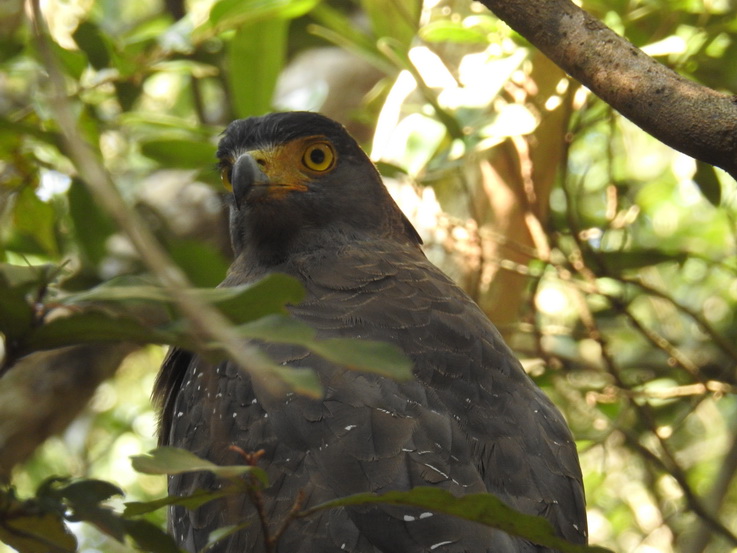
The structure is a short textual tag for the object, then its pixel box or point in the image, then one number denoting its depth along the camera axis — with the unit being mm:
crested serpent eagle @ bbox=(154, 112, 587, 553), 5434
